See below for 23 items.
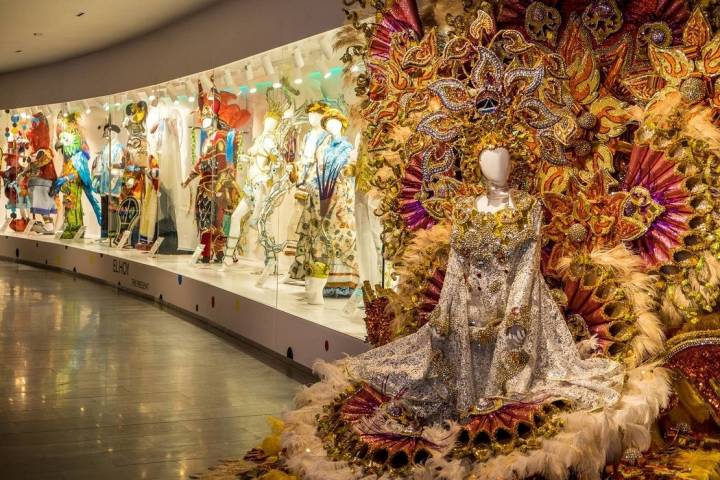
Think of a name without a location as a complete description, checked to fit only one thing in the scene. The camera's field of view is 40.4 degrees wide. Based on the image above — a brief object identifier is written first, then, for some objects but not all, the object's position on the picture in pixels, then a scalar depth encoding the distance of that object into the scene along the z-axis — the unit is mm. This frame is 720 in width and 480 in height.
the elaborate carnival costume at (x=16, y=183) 16797
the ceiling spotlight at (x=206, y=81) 9950
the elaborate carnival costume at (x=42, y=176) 16281
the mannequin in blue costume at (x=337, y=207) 6992
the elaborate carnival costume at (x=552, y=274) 4043
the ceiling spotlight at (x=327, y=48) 7050
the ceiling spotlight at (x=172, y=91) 10984
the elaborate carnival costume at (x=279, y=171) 8000
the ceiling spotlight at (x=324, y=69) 7184
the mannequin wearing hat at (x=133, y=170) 12539
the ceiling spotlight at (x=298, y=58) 7608
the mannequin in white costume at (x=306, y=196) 7449
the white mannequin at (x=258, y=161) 8609
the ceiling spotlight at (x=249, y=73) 8789
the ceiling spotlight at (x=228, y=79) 9355
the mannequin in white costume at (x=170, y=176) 11148
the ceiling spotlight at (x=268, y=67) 8314
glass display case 7121
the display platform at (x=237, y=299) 6926
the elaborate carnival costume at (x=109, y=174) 13789
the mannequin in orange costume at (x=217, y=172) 9719
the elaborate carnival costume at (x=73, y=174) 15367
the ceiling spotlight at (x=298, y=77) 7706
